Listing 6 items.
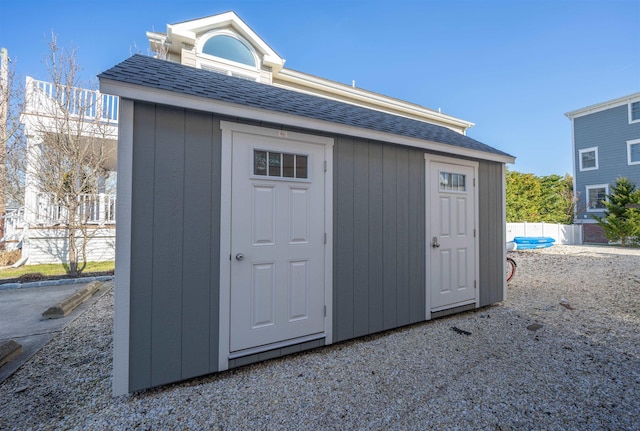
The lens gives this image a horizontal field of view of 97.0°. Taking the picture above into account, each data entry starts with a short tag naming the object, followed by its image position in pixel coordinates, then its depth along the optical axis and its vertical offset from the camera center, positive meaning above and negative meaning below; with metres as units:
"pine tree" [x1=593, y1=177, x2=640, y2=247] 11.66 +0.21
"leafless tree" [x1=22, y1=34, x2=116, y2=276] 6.66 +1.73
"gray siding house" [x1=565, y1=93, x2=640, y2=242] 13.86 +3.66
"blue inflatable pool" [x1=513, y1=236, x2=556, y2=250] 11.98 -0.91
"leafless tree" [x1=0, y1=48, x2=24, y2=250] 7.04 +2.25
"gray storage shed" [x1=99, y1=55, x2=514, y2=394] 2.31 -0.03
